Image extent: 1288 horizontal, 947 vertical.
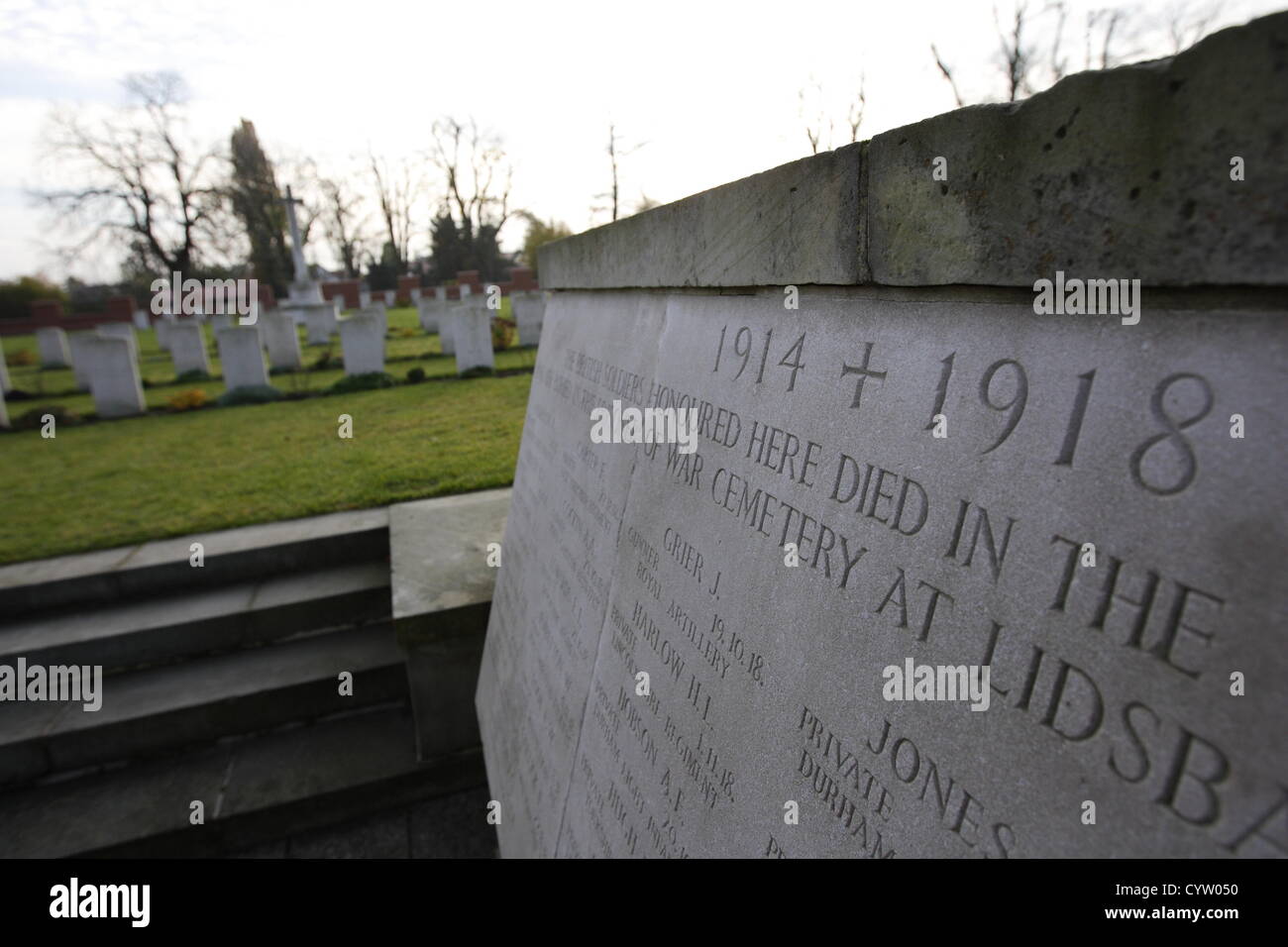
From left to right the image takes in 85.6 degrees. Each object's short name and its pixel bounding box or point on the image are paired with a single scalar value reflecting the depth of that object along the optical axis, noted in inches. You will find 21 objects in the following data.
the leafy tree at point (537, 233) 1733.5
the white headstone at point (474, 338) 508.3
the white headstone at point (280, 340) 596.4
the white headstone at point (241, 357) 484.3
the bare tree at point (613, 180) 1282.0
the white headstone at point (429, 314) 828.0
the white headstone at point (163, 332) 664.2
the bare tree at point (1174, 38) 587.3
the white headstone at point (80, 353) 467.0
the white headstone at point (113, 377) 446.9
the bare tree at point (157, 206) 1376.7
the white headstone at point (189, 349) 607.2
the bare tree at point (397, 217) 2071.9
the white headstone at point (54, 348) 831.7
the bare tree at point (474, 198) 1934.1
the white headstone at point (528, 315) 633.6
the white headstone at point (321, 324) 812.0
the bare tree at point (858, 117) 861.2
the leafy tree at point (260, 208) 1545.3
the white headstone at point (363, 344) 510.3
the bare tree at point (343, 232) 1930.4
